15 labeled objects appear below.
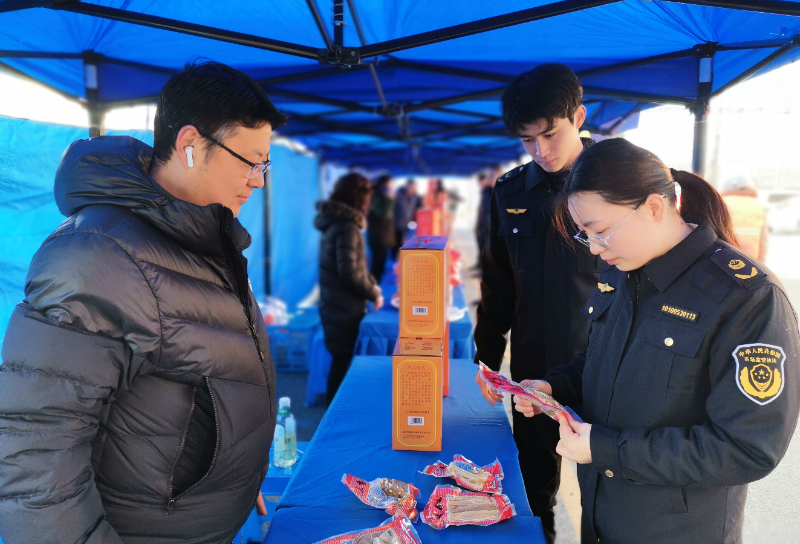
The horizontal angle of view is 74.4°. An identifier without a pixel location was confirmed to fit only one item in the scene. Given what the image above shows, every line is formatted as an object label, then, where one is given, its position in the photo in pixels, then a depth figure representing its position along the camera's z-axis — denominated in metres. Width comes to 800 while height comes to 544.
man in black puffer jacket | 0.97
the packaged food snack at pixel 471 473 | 1.63
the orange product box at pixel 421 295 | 1.93
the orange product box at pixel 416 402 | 1.92
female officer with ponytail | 1.12
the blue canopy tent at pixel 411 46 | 2.23
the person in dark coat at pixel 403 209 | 12.54
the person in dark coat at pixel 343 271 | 4.49
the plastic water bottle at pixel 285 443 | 2.80
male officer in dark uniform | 2.06
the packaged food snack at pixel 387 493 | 1.51
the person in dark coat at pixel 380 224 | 9.92
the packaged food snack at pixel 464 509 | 1.47
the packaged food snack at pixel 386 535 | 1.34
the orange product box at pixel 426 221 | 6.40
